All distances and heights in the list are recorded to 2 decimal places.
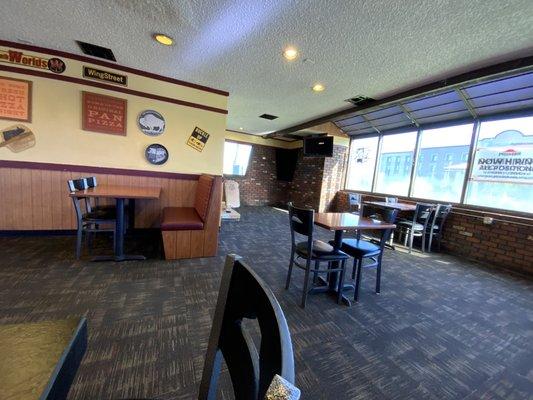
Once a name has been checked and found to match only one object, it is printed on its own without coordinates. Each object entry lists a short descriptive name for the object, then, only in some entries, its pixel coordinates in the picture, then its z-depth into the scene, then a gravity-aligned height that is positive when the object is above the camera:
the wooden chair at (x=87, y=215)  2.76 -0.64
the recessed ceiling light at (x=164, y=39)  2.68 +1.47
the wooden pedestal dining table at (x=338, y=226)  2.26 -0.36
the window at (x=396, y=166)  5.58 +0.60
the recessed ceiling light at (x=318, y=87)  3.79 +1.54
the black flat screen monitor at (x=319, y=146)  6.64 +1.05
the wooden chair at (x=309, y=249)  2.18 -0.64
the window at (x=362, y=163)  6.52 +0.69
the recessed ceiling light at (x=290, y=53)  2.78 +1.50
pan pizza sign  3.49 +0.73
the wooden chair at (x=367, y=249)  2.42 -0.62
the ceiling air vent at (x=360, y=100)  4.27 +1.57
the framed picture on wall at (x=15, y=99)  3.17 +0.74
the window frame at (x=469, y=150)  3.91 +0.89
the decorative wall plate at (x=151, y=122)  3.77 +0.71
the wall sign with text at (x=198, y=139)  4.09 +0.57
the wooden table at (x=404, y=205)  4.41 -0.27
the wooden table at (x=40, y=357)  0.45 -0.43
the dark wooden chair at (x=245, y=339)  0.39 -0.31
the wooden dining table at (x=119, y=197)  2.66 -0.36
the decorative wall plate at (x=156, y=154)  3.88 +0.23
